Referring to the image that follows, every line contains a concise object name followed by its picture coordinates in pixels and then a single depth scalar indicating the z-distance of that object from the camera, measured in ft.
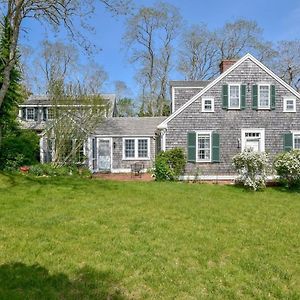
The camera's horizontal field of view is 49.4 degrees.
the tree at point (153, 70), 131.34
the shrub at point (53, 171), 57.72
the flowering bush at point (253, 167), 43.93
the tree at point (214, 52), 138.31
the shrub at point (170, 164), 53.83
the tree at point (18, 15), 46.16
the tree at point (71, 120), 63.31
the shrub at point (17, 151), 61.05
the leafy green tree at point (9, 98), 59.77
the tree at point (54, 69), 72.02
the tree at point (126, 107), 168.49
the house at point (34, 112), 99.12
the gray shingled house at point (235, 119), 58.29
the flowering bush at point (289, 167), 45.06
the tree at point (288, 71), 139.54
